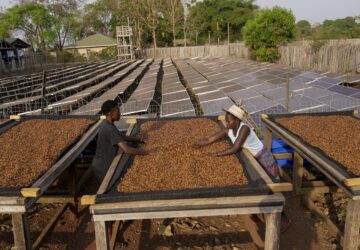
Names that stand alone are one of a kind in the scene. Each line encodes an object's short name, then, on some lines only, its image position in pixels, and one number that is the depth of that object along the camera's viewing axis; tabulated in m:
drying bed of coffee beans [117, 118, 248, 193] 3.06
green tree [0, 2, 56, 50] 49.56
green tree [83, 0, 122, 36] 59.34
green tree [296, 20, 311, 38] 63.75
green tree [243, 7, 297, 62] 21.48
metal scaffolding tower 39.75
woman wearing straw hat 3.76
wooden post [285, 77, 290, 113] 7.50
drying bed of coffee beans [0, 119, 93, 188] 3.39
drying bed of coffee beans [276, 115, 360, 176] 3.68
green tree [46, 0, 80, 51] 54.82
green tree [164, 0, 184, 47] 45.72
